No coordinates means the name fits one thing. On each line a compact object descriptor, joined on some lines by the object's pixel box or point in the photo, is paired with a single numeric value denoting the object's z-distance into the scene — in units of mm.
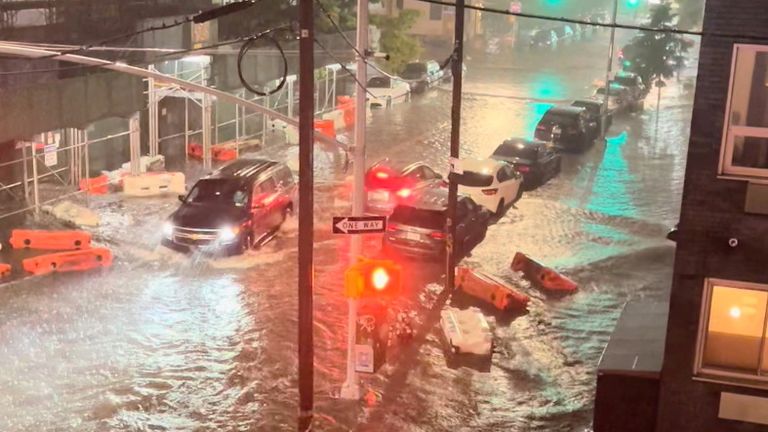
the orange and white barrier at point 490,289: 19219
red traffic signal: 12828
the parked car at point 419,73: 49938
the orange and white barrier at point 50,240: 21781
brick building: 10852
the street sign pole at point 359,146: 13734
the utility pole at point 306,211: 12344
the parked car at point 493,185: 25500
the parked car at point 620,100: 46688
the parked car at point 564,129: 35531
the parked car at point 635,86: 47406
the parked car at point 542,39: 83688
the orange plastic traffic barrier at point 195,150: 32781
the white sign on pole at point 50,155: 24500
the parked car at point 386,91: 44750
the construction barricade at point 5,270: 20172
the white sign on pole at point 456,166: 18781
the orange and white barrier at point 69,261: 20594
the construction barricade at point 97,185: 26547
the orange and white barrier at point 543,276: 20547
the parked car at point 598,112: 38094
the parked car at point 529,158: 29188
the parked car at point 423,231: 21641
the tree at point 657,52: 47062
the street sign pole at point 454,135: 19359
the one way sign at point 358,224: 13391
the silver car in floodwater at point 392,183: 25422
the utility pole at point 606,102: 39256
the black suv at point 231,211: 22016
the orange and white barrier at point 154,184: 27125
